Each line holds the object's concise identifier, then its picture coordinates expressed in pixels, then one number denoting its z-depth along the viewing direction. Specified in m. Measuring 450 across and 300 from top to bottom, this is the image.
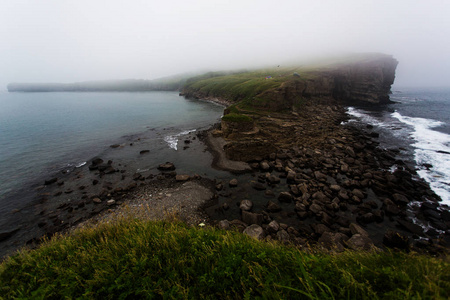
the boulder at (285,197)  18.86
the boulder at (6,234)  15.75
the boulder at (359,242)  13.08
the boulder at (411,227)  14.99
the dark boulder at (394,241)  13.51
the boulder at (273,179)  22.30
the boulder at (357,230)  14.43
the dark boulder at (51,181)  23.88
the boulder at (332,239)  13.40
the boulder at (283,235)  13.84
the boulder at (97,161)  28.82
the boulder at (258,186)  21.14
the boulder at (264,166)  25.46
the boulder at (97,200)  19.93
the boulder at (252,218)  15.99
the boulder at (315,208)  16.95
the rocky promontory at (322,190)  14.87
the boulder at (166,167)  27.02
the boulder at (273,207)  17.58
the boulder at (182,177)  23.61
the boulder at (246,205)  17.73
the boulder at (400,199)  18.33
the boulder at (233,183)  21.89
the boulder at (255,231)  14.17
